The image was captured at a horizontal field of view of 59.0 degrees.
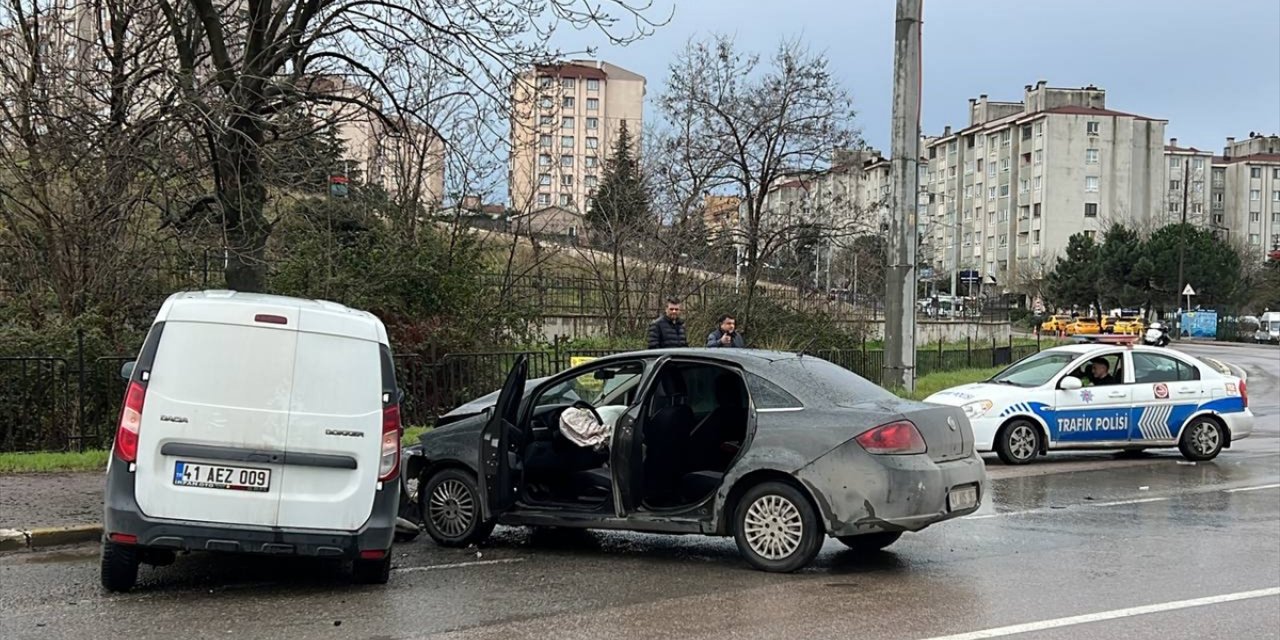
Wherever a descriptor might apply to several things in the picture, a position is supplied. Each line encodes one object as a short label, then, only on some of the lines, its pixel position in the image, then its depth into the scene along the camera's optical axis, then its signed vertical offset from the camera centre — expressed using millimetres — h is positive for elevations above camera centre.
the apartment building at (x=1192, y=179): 110131 +14093
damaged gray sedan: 7305 -1038
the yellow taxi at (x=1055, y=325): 63700 -560
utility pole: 14688 +1724
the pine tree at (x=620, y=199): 25234 +2509
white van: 6473 -813
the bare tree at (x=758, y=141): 23734 +3615
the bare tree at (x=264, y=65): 11789 +2664
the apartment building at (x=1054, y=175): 96375 +12325
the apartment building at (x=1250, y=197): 118188 +12804
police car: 14445 -1163
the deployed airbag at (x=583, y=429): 8109 -885
